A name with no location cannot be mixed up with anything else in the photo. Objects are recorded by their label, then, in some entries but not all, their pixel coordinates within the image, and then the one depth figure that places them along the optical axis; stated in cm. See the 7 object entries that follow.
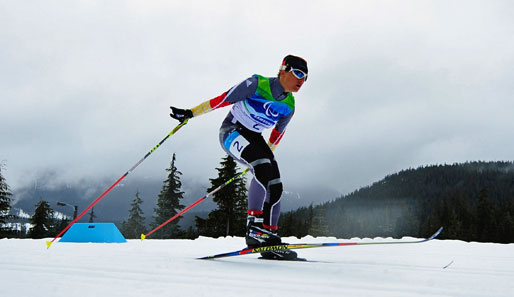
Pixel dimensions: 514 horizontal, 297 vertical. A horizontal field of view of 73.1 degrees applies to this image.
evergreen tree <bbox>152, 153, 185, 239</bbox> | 3199
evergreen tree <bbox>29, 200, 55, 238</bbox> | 3584
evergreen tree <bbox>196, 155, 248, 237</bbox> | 2956
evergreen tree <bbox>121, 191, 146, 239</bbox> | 3625
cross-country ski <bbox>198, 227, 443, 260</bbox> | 313
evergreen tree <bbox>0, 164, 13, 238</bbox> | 2708
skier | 337
